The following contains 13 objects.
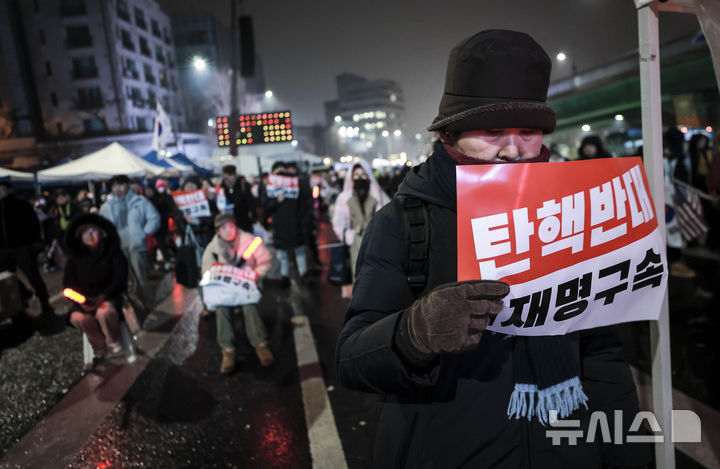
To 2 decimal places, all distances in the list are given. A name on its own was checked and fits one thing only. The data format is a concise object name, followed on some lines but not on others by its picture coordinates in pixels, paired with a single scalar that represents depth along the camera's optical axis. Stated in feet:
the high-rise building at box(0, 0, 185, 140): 153.69
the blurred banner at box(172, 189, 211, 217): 24.29
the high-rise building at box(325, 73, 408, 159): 341.02
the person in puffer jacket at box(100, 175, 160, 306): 24.26
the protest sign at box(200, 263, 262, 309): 16.24
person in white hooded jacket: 21.68
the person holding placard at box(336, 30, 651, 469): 4.35
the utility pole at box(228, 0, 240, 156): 66.47
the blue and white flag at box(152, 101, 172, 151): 48.81
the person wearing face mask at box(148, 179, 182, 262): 36.35
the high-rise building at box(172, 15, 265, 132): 224.12
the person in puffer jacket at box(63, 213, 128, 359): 17.28
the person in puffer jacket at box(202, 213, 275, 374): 16.42
